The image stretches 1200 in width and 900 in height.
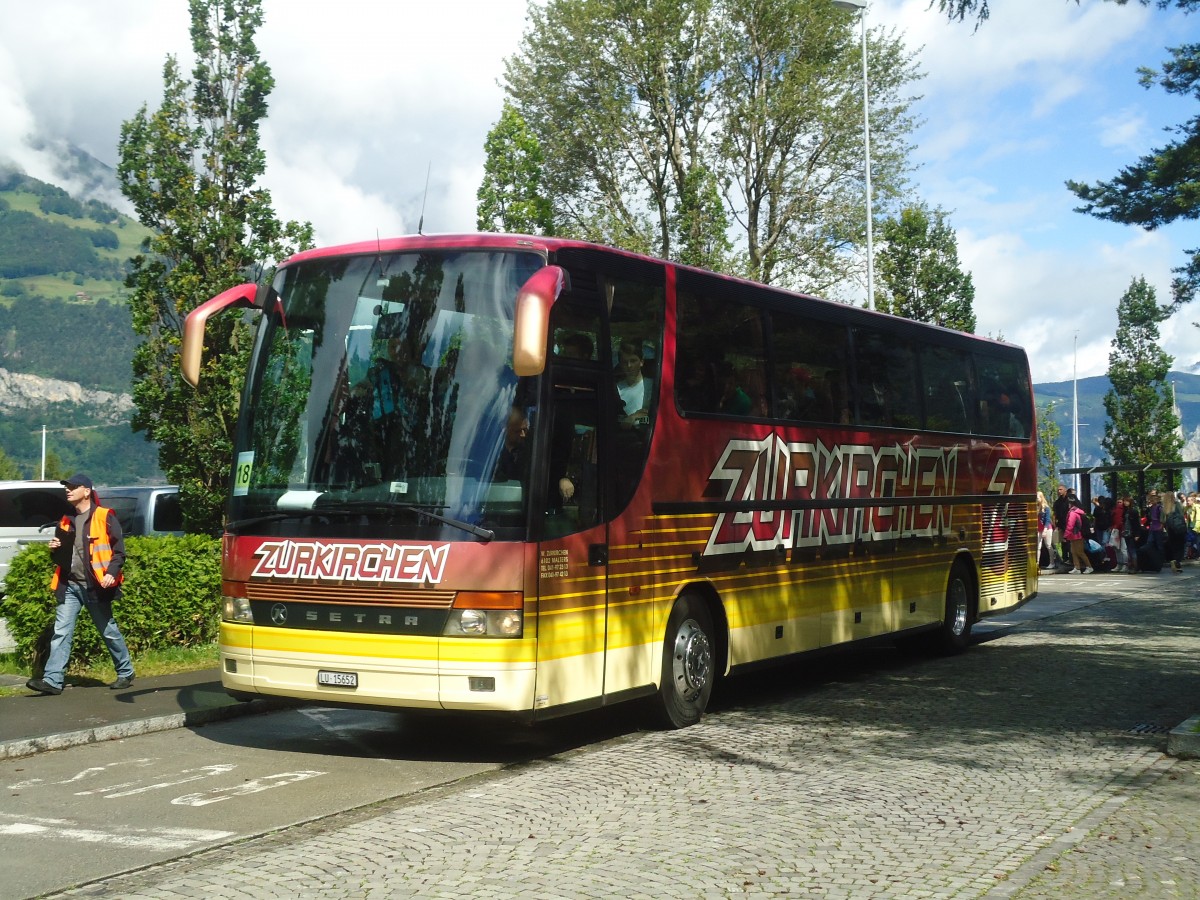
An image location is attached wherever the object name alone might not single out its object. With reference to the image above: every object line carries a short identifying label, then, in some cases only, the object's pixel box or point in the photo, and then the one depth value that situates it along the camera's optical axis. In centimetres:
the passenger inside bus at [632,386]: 1030
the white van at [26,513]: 1781
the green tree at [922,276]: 3844
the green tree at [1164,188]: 1922
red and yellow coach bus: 912
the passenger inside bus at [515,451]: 917
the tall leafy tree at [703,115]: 3722
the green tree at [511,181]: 2764
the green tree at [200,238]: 1666
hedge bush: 1354
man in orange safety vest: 1228
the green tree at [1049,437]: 7150
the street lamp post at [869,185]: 3216
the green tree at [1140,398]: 7431
